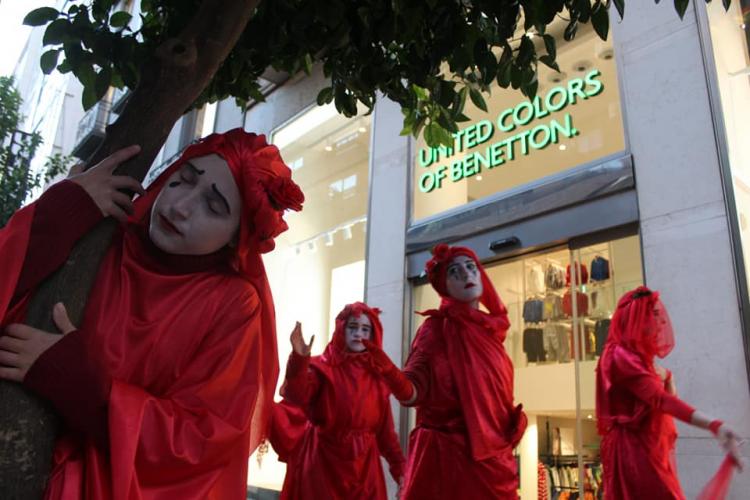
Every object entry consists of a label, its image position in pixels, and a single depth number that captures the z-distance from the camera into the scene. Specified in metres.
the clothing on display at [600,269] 5.67
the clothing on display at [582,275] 5.90
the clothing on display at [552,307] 6.38
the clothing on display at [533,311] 6.70
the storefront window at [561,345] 5.54
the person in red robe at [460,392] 3.24
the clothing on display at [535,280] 6.39
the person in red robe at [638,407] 3.38
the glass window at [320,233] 8.73
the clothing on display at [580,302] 6.05
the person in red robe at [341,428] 4.16
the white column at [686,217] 4.42
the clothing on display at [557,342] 6.23
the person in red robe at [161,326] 1.27
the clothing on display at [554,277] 6.20
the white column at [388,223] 7.29
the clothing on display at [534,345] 6.62
